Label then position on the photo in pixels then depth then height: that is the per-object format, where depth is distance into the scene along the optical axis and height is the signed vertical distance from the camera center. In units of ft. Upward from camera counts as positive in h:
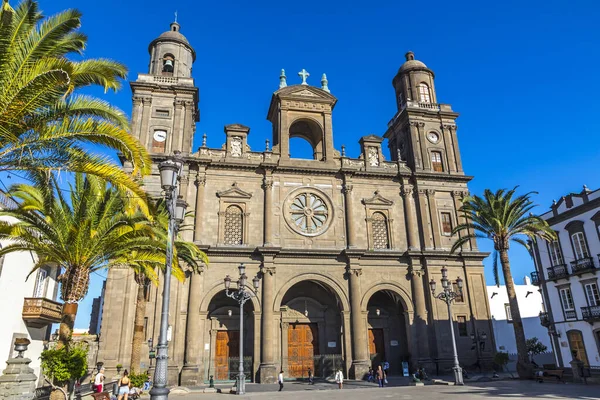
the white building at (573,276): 94.79 +16.71
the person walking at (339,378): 77.87 -3.58
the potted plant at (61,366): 46.26 -0.14
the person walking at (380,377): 79.32 -3.55
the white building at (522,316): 133.69 +11.11
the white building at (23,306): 74.13 +10.44
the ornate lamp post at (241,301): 68.08 +9.45
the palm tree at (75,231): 49.39 +14.88
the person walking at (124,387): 52.51 -2.80
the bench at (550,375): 78.74 -4.05
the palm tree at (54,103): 30.76 +19.11
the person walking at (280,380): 77.78 -3.60
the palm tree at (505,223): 88.12 +25.54
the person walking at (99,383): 52.42 -2.18
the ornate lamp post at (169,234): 30.42 +10.18
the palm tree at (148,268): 61.57 +13.35
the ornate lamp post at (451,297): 76.33 +10.54
